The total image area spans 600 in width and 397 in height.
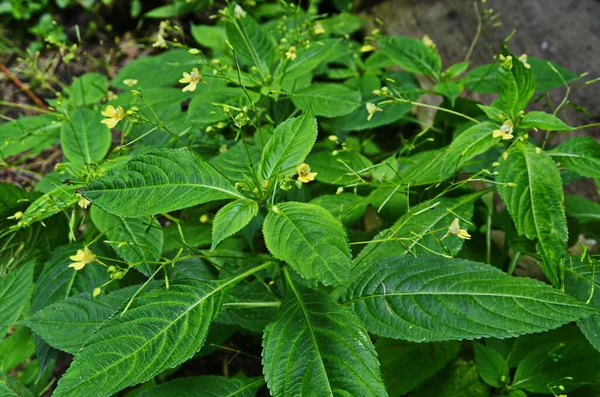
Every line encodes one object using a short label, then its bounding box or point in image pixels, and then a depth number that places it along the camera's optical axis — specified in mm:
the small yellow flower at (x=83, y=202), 607
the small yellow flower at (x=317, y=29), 718
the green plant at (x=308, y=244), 547
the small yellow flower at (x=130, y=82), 706
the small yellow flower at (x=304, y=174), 571
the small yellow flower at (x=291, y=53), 659
